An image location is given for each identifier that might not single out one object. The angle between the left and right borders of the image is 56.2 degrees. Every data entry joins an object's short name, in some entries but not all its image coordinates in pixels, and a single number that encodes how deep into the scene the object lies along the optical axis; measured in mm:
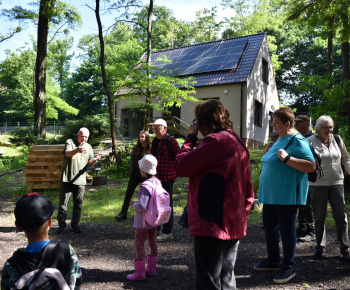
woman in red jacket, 2354
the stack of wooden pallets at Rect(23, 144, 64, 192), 9711
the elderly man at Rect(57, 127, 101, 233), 6152
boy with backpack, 1847
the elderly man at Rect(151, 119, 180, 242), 5492
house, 20156
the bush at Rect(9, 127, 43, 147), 17500
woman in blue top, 3705
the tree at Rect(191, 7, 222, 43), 42138
